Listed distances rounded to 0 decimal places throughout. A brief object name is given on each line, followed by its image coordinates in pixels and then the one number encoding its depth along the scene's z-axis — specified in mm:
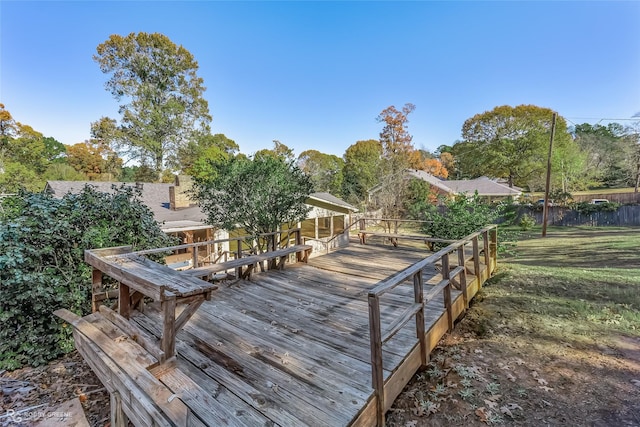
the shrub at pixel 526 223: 18269
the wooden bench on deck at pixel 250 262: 4172
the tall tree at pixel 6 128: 24134
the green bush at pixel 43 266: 3320
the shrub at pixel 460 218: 7254
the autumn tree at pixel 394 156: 19578
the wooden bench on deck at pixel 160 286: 2242
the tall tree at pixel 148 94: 24281
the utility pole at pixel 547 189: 13445
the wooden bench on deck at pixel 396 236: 6119
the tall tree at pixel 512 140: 29375
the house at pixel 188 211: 11273
